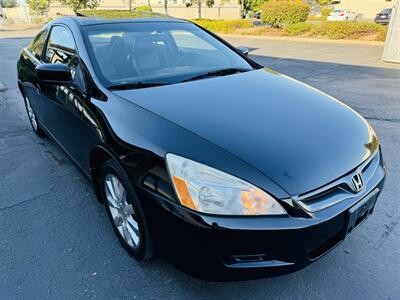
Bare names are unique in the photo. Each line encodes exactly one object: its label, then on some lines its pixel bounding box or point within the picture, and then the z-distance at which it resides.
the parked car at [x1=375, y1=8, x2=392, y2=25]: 23.55
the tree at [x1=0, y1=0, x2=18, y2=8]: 63.06
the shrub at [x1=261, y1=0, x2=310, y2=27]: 18.81
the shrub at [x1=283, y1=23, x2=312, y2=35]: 17.29
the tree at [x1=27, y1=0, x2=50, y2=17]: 36.59
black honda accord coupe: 1.58
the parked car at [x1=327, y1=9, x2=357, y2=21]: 30.14
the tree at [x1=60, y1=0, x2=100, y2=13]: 30.95
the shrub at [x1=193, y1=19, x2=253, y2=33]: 21.91
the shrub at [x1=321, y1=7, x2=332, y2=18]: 39.49
